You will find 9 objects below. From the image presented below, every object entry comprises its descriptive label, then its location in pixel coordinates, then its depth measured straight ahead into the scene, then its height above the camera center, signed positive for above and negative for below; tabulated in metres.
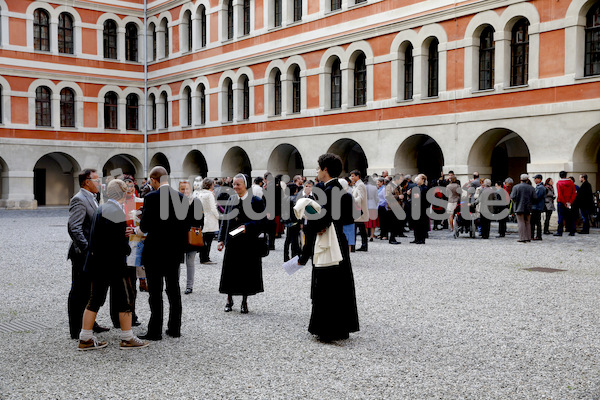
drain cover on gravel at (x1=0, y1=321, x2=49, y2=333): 7.22 -1.67
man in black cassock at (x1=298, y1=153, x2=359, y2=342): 6.75 -1.06
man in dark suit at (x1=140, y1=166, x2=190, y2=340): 6.88 -0.72
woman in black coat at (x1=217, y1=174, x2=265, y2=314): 8.20 -0.91
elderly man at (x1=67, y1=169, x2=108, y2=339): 6.77 -0.65
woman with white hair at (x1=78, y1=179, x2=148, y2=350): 6.41 -0.86
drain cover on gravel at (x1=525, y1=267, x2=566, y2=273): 11.73 -1.61
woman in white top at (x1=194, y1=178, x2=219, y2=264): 12.11 -0.55
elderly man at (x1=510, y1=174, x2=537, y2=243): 16.58 -0.66
